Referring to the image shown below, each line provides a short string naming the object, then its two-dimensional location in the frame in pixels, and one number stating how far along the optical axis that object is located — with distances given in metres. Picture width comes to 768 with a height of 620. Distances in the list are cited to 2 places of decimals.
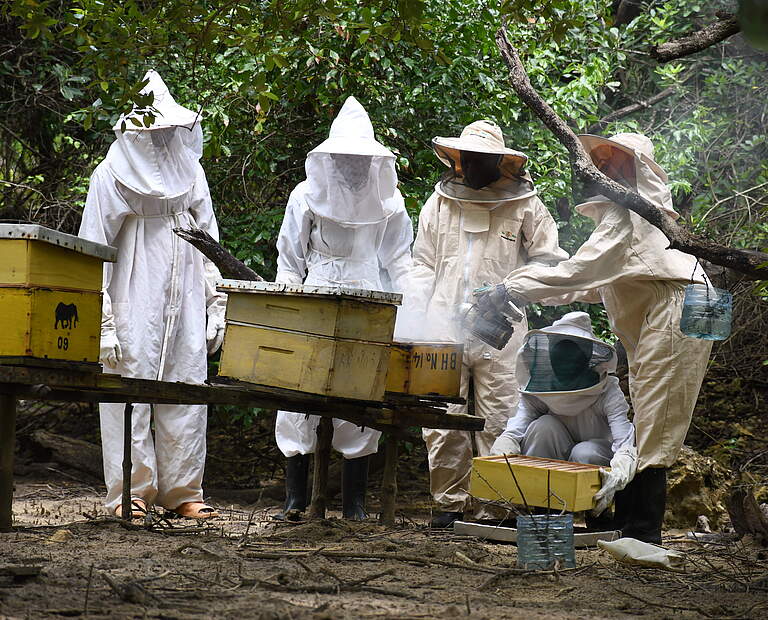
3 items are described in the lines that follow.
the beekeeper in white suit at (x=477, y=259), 10.13
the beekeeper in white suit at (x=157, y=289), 10.17
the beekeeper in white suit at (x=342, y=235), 10.12
